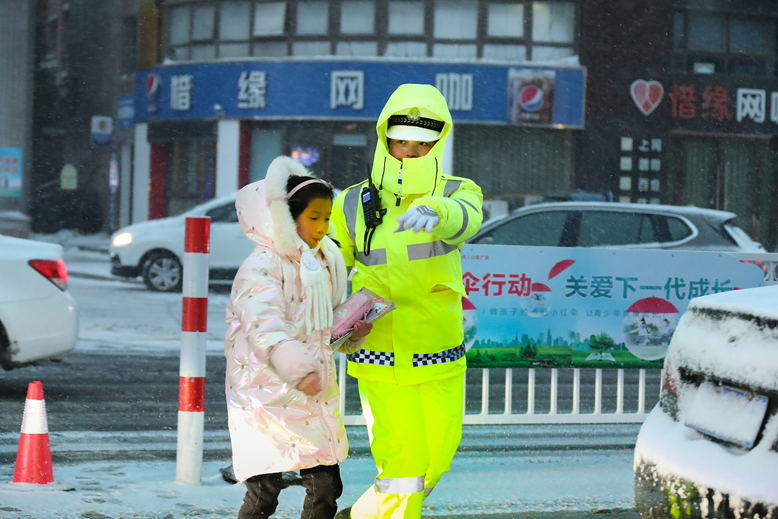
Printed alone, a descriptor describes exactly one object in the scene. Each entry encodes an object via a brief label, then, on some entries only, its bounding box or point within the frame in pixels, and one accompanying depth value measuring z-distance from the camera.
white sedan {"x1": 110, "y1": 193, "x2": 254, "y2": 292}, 34.75
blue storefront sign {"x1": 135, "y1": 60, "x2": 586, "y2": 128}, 51.98
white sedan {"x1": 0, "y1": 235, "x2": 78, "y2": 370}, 15.58
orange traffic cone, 10.85
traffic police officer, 8.62
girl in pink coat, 7.74
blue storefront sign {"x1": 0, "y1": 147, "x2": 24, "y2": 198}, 50.12
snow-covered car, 6.66
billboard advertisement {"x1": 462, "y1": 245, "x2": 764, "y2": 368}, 13.91
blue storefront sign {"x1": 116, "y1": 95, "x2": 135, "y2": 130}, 59.94
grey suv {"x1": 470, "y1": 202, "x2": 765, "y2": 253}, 26.19
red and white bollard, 10.79
